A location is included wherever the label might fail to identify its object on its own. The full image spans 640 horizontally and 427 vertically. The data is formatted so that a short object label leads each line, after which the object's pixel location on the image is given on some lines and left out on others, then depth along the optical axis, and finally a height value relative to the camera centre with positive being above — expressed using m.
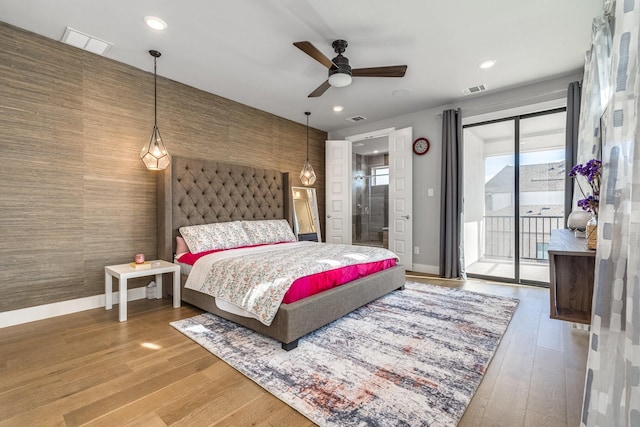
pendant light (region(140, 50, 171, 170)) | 3.19 +0.62
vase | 1.50 -0.13
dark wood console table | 1.57 -0.42
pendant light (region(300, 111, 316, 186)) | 5.13 +0.61
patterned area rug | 1.50 -1.04
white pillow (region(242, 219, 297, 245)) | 3.97 -0.33
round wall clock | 4.74 +1.07
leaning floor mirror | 5.29 -0.06
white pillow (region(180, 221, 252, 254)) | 3.35 -0.34
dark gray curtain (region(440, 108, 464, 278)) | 4.32 +0.23
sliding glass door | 4.03 +0.24
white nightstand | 2.63 -0.65
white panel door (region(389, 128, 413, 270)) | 4.83 +0.25
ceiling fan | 2.71 +1.35
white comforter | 2.18 -0.53
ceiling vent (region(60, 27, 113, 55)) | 2.67 +1.63
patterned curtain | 0.81 -0.16
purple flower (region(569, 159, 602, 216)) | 1.63 +0.19
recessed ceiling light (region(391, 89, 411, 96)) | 3.99 +1.66
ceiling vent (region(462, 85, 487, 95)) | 3.89 +1.67
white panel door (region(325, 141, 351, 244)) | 5.58 +0.43
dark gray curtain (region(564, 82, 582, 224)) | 3.38 +0.90
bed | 2.20 -0.07
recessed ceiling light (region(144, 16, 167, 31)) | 2.47 +1.64
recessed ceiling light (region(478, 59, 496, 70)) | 3.21 +1.67
